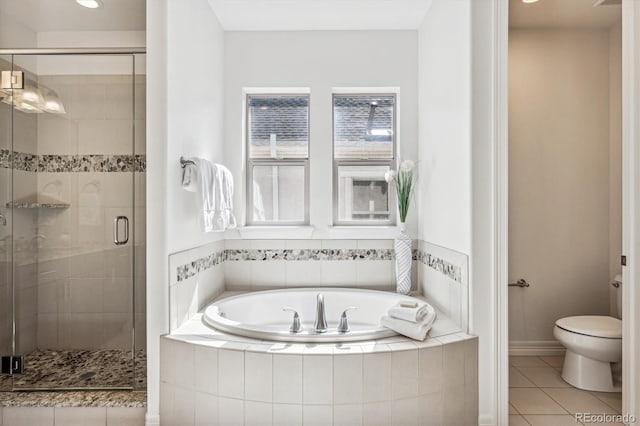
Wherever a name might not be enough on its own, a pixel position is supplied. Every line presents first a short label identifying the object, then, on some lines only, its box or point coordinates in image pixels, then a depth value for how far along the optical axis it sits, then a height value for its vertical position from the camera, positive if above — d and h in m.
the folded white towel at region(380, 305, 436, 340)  2.04 -0.57
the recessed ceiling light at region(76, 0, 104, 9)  2.57 +1.31
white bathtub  2.78 -0.64
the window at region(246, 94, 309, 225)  3.29 +0.47
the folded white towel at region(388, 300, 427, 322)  2.12 -0.51
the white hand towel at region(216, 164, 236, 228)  2.56 +0.10
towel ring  2.31 +0.28
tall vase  2.94 -0.36
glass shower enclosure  2.35 -0.04
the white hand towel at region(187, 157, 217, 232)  2.33 +0.14
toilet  2.45 -0.82
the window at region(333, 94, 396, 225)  3.27 +0.43
